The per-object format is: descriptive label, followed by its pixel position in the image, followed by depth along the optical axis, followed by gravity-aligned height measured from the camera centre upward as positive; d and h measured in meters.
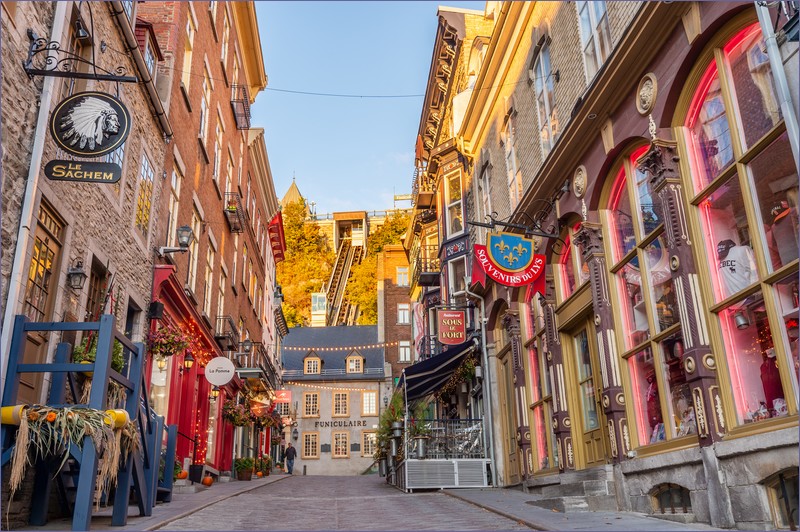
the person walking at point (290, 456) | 34.73 +0.98
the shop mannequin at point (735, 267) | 6.67 +1.90
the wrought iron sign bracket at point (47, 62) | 7.95 +4.92
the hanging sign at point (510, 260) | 11.98 +3.56
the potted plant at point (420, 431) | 15.46 +0.90
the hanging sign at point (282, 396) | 34.28 +3.92
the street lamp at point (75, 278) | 9.55 +2.75
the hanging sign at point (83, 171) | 8.04 +3.53
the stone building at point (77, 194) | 7.71 +4.05
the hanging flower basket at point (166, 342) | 13.93 +2.72
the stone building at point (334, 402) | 44.22 +4.73
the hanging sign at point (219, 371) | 17.34 +2.63
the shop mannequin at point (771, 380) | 6.24 +0.73
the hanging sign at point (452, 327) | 20.12 +4.16
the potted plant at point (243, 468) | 23.28 +0.30
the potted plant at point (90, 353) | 9.52 +1.77
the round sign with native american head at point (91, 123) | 7.94 +4.03
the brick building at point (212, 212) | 16.25 +7.95
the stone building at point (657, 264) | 6.29 +2.39
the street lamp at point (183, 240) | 14.66 +4.95
